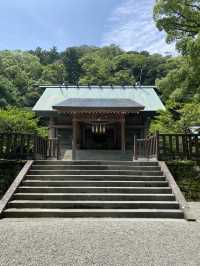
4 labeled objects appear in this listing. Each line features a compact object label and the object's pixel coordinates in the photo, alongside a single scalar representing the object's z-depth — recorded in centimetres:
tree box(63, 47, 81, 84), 5197
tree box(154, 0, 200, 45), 1004
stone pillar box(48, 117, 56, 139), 1722
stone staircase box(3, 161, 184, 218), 628
